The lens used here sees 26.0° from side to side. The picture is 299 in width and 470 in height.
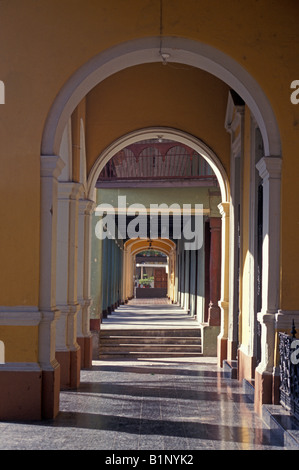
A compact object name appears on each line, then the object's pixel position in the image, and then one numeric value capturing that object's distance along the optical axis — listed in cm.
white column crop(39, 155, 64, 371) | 706
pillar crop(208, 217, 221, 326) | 1578
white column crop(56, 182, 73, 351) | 959
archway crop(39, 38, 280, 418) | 712
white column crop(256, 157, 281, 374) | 720
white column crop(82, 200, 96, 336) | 1162
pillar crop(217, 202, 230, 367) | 1206
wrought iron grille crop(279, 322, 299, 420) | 629
